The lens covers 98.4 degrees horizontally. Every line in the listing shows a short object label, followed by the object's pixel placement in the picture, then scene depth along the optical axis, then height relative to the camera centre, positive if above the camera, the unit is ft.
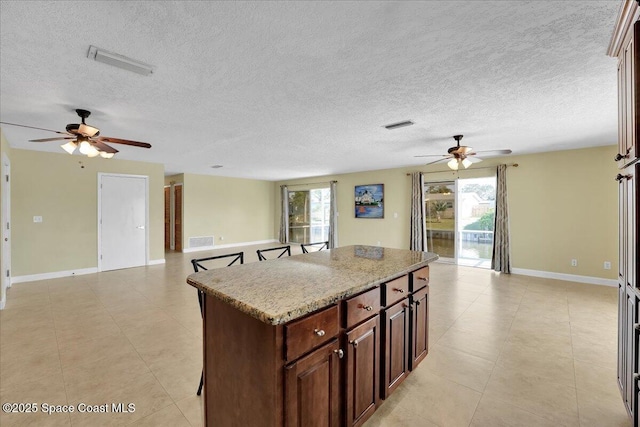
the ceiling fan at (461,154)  13.04 +2.81
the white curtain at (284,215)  33.14 -0.27
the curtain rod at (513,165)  18.24 +3.18
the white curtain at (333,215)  28.45 -0.23
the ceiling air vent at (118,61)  6.26 +3.64
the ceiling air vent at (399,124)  11.48 +3.78
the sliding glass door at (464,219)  20.20 -0.47
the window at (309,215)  30.86 -0.26
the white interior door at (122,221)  19.19 -0.61
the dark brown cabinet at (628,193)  4.63 +0.37
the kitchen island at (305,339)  3.83 -2.11
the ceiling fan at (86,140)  9.34 +2.62
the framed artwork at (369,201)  25.29 +1.13
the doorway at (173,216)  27.77 -0.35
